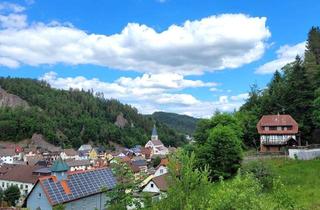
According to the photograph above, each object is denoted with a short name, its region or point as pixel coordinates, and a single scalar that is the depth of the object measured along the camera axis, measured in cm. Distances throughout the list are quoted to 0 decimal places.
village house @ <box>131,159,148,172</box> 11058
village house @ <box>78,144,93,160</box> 15860
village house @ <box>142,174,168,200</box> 4794
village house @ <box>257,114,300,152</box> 5791
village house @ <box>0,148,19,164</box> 14212
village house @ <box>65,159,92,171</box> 11982
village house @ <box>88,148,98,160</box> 15706
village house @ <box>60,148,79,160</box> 14835
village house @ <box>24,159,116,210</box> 4566
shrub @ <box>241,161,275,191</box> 3108
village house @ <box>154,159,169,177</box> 6799
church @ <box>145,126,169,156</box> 17201
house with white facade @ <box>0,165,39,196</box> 8269
